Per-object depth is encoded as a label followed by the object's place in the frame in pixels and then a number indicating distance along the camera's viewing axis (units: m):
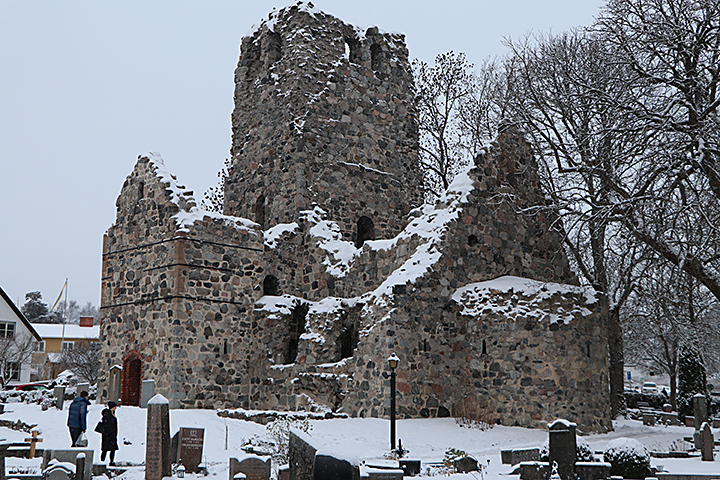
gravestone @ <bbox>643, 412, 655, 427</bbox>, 26.58
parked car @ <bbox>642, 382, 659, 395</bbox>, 69.34
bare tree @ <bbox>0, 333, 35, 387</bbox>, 48.61
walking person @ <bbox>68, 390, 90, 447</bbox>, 15.45
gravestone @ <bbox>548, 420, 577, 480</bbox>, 12.57
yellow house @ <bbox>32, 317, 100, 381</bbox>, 62.62
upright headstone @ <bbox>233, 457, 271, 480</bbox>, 11.56
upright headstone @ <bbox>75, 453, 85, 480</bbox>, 11.81
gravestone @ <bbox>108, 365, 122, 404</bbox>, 23.08
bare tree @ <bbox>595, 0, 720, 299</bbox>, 16.31
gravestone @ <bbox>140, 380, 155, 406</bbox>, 20.89
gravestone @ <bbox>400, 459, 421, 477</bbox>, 13.23
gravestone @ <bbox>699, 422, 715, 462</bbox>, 15.82
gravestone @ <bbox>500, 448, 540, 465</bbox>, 14.68
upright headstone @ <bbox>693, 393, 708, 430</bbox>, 21.48
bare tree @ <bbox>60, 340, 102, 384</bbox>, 45.63
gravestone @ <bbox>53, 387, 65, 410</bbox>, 23.96
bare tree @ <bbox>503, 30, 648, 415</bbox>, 18.11
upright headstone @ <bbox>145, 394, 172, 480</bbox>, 12.10
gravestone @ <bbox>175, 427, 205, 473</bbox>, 13.60
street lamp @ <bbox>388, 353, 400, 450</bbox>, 16.11
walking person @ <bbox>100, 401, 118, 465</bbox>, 14.32
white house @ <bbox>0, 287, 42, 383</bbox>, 50.22
